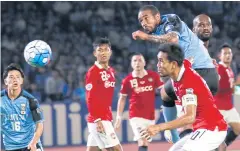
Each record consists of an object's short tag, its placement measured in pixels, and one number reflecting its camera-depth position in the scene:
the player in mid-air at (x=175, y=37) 12.82
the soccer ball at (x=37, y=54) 16.09
